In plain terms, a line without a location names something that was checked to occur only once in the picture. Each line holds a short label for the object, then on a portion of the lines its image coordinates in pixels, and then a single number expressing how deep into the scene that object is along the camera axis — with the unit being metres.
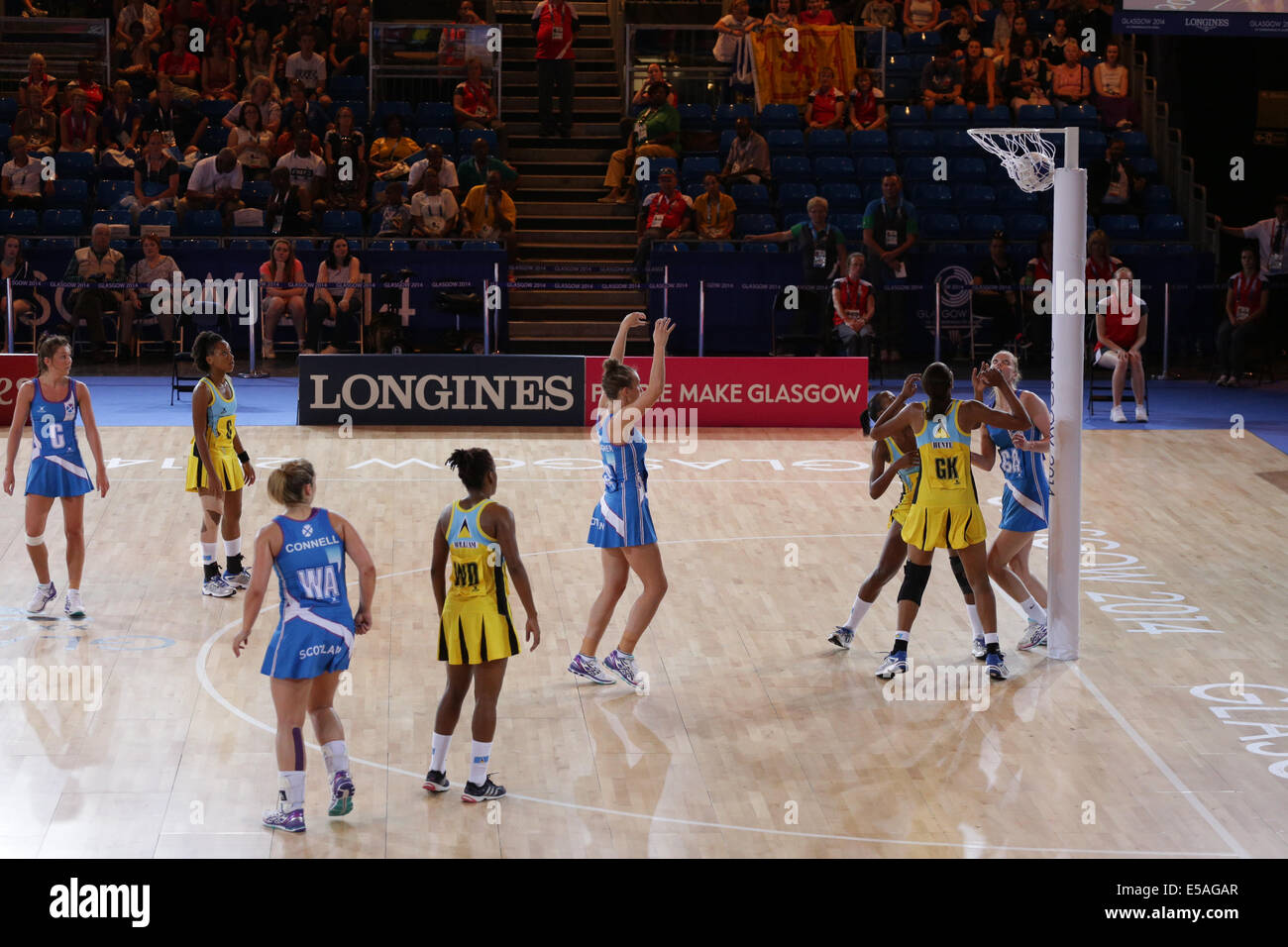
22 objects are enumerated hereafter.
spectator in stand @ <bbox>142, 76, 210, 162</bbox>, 21.92
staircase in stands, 21.23
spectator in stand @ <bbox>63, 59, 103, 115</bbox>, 22.08
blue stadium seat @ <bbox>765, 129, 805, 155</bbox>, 22.28
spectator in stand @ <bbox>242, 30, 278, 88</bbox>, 22.72
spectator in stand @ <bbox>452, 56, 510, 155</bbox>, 22.50
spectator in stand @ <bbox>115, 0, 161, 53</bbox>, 23.17
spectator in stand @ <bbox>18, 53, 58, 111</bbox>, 22.13
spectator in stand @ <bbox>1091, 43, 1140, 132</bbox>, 23.05
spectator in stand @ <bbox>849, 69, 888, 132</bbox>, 22.59
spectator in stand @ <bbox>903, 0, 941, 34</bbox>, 23.84
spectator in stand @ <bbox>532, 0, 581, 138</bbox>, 23.05
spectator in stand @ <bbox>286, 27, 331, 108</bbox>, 22.55
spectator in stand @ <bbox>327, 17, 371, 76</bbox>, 22.97
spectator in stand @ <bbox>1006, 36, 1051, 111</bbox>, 22.94
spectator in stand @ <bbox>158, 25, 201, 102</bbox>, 22.77
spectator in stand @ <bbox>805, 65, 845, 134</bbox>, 22.58
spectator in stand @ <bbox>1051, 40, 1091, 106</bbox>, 23.06
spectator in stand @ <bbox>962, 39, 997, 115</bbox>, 22.88
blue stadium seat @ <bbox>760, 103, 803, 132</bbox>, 22.61
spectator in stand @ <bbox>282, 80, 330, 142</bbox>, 21.73
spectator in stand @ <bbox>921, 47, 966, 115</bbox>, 22.98
